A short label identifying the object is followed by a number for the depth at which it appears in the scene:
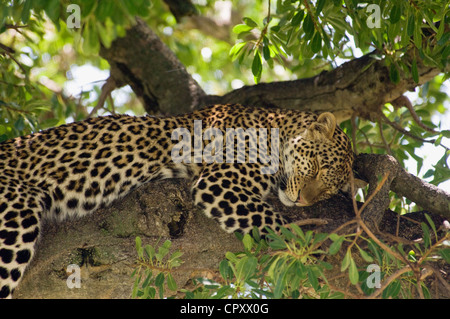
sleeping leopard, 10.55
